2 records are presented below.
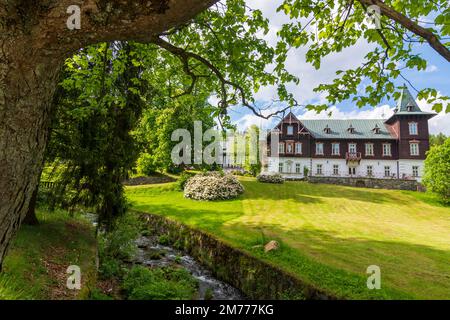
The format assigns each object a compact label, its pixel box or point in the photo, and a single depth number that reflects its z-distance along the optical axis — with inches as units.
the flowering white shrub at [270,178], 1502.2
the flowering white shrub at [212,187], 1139.3
